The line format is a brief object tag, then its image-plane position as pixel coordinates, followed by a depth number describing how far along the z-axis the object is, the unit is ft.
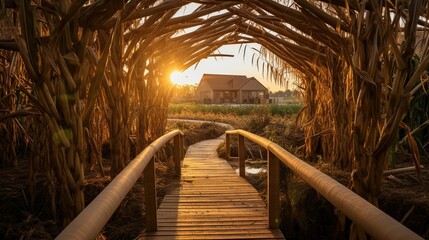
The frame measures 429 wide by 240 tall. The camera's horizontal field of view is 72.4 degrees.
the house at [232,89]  146.20
